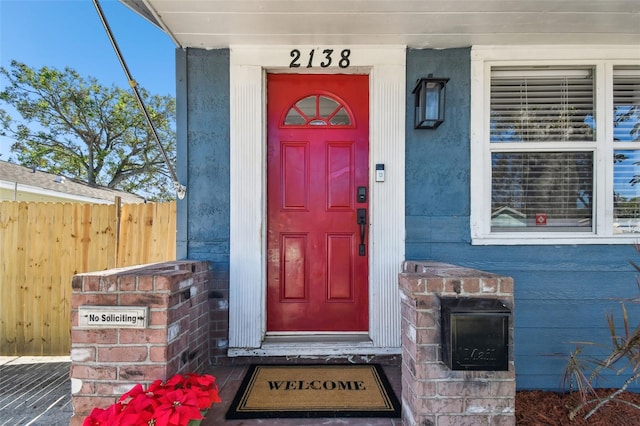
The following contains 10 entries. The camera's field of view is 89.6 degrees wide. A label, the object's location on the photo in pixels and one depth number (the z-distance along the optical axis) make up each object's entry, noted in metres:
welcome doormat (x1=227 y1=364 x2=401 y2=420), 1.76
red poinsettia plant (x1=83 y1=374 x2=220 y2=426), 1.26
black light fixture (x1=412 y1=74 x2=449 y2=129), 2.28
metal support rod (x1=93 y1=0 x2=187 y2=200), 1.91
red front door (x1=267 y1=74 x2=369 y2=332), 2.54
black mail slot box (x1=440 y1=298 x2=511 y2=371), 1.40
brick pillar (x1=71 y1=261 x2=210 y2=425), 1.54
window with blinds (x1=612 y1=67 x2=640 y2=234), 2.47
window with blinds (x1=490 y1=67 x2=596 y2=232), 2.49
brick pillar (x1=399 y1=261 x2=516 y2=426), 1.45
